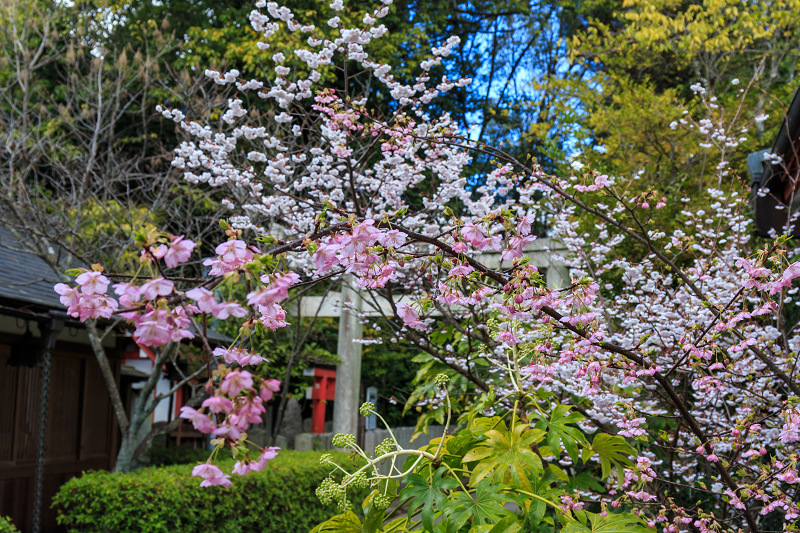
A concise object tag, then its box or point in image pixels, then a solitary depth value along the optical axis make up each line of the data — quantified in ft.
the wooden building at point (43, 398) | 18.24
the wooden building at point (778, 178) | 10.25
